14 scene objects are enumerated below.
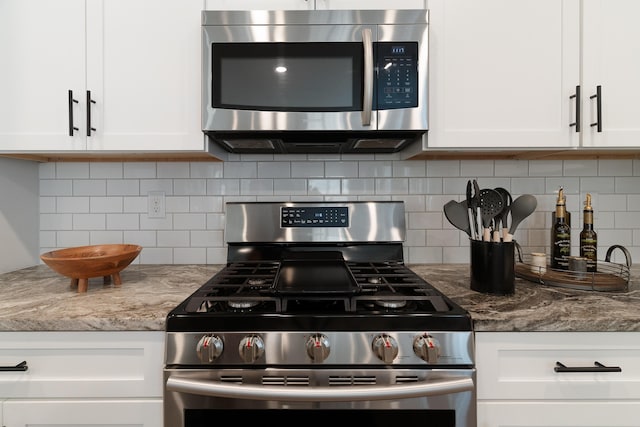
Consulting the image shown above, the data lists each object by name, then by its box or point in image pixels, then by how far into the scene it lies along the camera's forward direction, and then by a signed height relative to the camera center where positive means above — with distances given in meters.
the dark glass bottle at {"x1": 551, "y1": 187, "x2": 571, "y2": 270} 1.40 -0.11
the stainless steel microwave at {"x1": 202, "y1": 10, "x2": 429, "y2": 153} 1.26 +0.49
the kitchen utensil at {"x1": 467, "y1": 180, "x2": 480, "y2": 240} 1.25 -0.02
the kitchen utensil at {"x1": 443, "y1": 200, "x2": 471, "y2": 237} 1.31 -0.02
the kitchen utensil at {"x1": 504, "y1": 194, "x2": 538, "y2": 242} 1.29 +0.01
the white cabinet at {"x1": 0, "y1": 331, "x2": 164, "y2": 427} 0.97 -0.47
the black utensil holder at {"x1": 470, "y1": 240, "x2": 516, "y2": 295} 1.13 -0.18
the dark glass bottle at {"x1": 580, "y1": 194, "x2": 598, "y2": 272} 1.41 -0.10
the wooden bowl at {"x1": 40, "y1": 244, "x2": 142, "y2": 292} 1.15 -0.19
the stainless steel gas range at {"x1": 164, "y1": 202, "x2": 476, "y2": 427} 0.89 -0.40
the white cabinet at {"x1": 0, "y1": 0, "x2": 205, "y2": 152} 1.29 +0.50
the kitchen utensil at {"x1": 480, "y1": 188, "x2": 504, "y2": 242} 1.27 +0.02
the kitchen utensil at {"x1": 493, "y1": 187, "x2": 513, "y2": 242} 1.16 -0.02
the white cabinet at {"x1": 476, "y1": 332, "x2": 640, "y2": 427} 0.97 -0.46
